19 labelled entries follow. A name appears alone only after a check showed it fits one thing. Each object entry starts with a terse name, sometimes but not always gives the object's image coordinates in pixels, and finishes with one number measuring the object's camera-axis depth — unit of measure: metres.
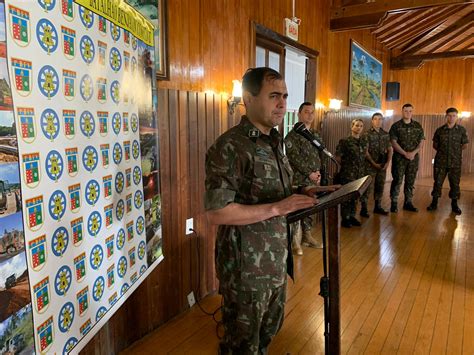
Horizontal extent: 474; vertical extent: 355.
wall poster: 0.80
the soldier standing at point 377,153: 5.28
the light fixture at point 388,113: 8.88
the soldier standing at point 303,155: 3.58
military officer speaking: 1.32
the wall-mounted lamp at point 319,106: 4.87
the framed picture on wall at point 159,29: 2.04
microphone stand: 1.61
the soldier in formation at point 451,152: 5.45
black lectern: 1.36
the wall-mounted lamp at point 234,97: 2.93
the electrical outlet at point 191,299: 2.64
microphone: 2.01
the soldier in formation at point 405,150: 5.42
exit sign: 3.83
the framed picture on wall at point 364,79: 6.23
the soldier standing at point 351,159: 4.74
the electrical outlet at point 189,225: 2.58
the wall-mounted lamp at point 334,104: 5.28
